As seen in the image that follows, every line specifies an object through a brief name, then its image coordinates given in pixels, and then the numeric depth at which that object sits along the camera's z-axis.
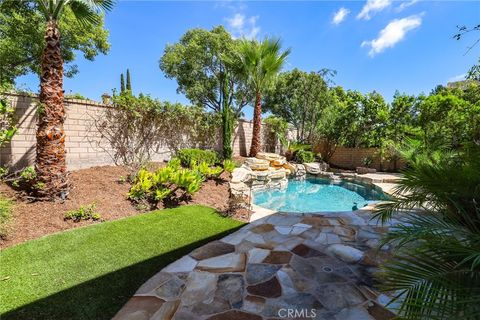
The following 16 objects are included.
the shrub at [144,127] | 7.91
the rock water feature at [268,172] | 10.14
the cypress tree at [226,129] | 11.95
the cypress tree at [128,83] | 20.44
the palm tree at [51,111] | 4.96
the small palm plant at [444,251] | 1.35
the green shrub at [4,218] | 3.87
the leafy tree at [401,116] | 14.12
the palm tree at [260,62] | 12.17
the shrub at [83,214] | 4.70
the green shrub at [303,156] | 14.77
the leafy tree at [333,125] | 15.26
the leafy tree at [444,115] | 11.10
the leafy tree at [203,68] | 18.97
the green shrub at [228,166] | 9.82
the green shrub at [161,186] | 5.81
